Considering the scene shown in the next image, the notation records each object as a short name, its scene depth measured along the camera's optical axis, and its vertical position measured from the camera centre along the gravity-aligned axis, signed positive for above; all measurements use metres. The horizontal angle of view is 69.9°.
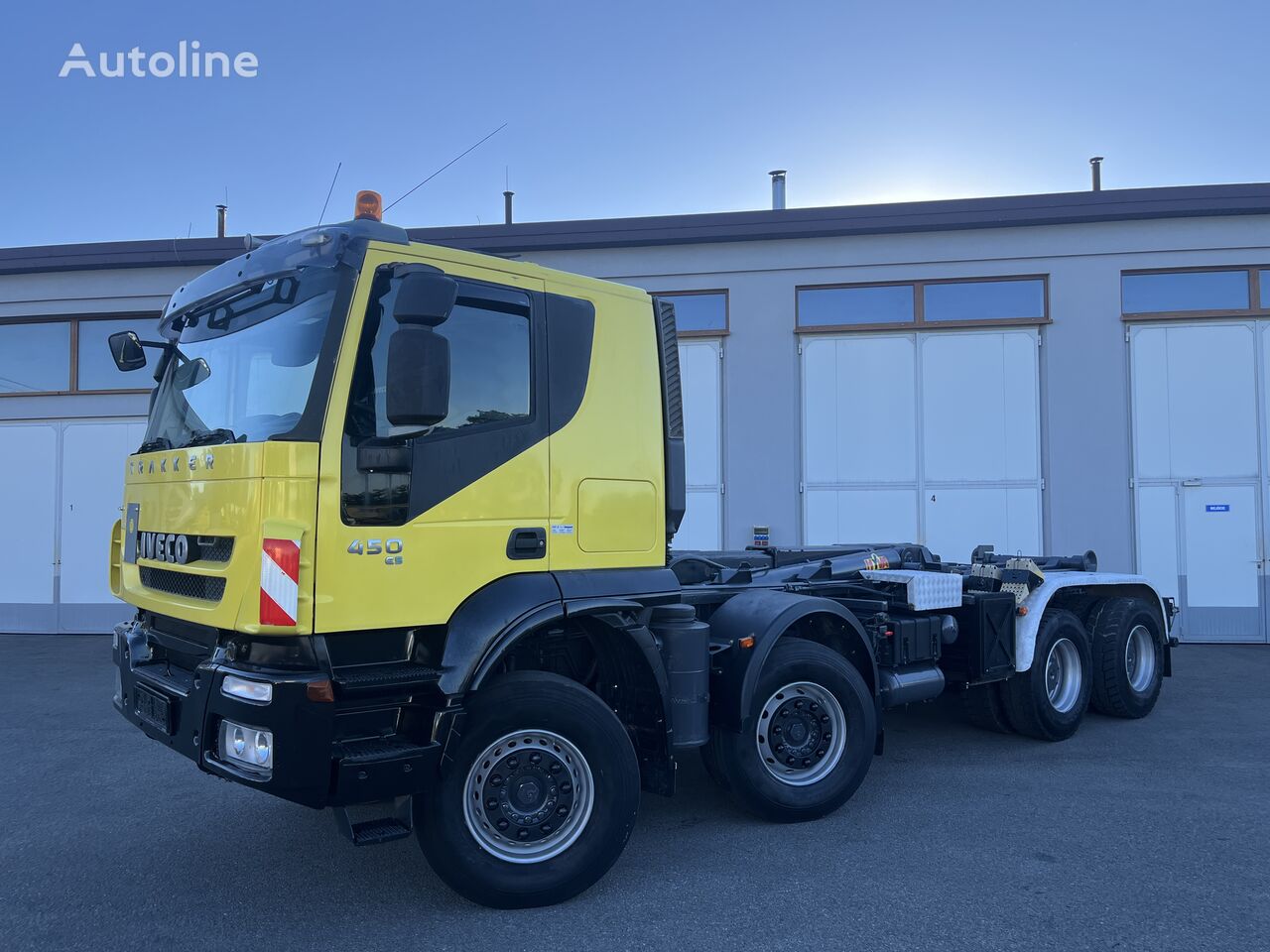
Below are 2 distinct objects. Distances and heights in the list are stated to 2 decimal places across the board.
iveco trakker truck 3.50 -0.31
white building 11.30 +1.68
